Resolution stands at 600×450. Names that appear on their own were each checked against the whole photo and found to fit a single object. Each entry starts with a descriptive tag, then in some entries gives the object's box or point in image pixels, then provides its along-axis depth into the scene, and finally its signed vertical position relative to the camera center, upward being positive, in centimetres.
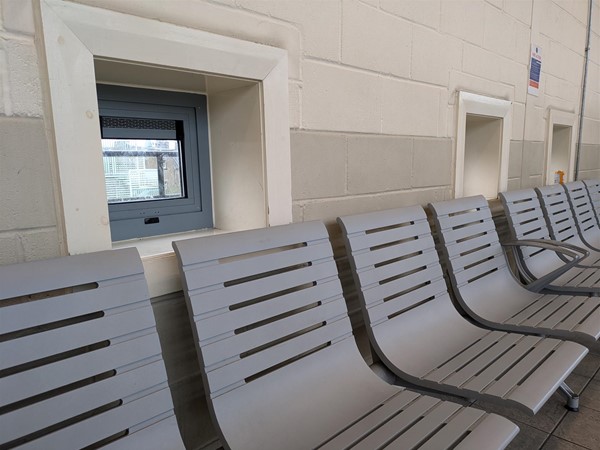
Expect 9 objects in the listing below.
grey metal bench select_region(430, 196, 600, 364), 183 -66
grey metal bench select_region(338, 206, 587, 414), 139 -70
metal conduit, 429 +73
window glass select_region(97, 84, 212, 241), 146 +2
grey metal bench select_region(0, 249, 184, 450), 88 -44
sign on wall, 332 +69
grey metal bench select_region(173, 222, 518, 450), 114 -62
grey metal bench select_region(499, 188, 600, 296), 229 -59
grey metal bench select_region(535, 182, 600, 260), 298 -43
